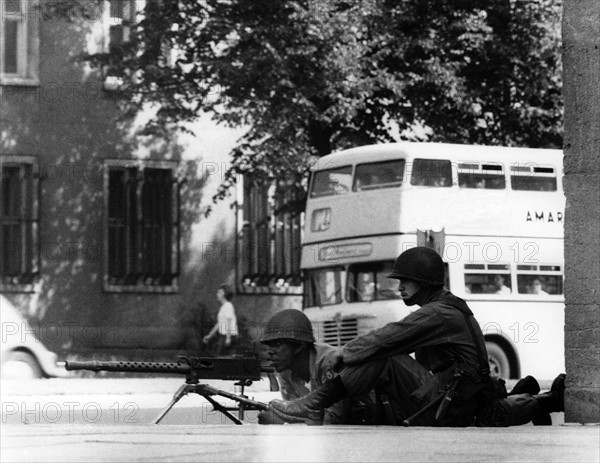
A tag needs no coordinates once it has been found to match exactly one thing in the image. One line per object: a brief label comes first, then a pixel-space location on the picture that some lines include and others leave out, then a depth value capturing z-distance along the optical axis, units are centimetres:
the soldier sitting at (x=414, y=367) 1343
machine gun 1549
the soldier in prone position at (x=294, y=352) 1467
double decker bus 3976
